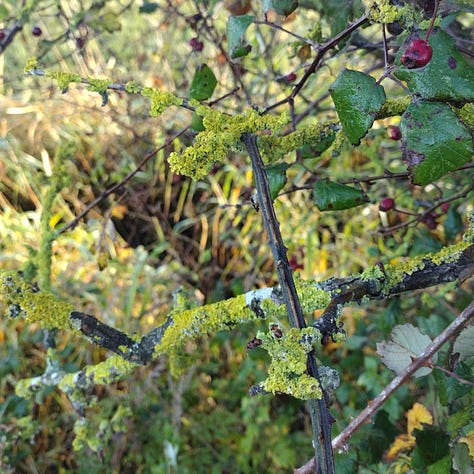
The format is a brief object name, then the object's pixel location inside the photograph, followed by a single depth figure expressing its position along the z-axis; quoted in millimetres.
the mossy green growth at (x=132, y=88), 532
